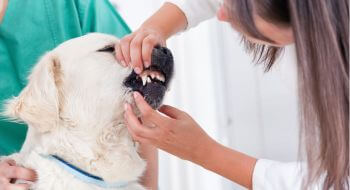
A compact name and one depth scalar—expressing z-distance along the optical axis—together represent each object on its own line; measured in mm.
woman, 982
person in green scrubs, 1525
